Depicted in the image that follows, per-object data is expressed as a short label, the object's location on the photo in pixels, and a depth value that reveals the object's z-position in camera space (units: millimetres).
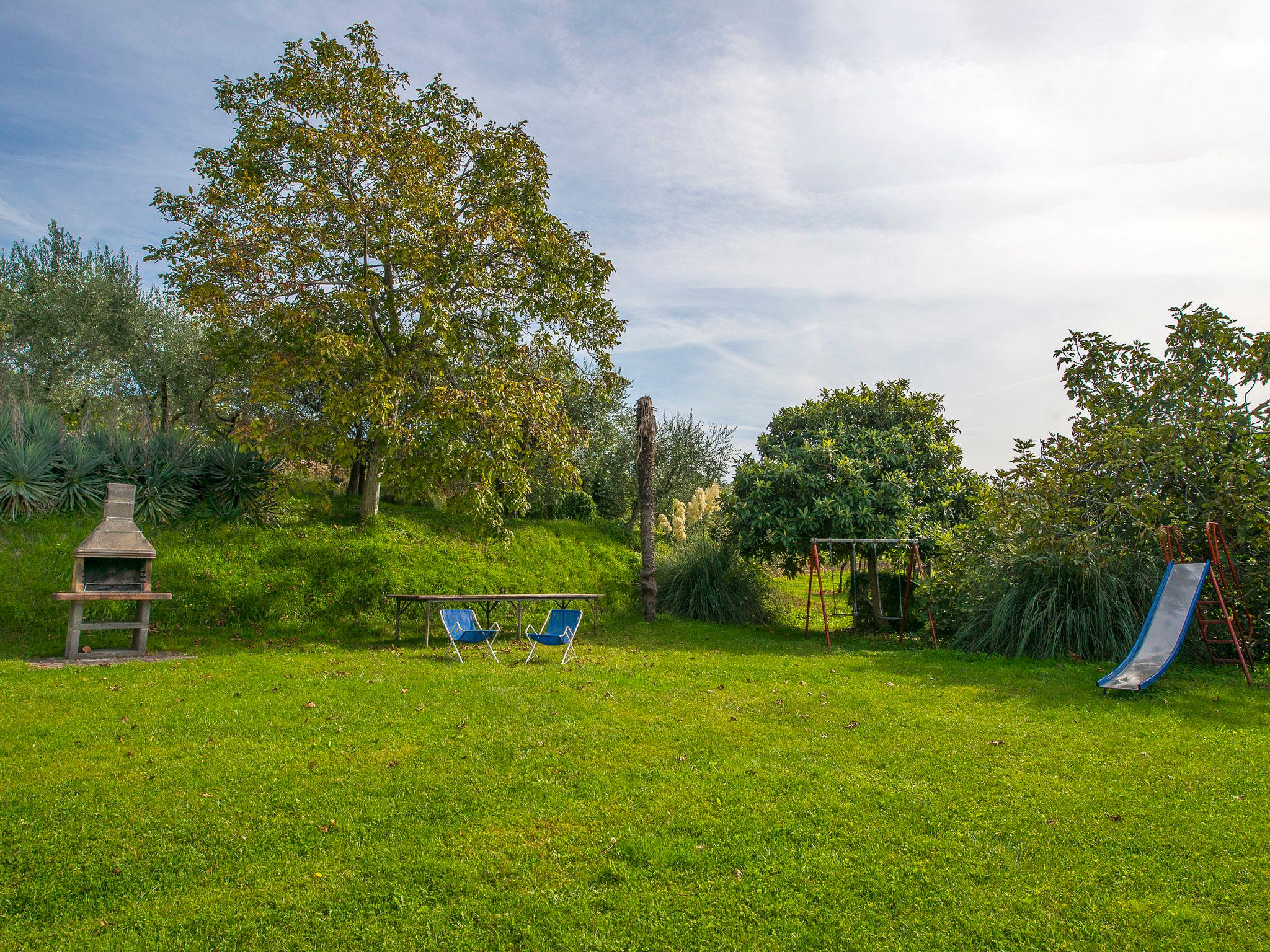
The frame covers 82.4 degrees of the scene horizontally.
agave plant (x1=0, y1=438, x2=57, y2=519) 10664
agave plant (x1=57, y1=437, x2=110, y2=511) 11148
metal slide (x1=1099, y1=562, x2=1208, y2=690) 7621
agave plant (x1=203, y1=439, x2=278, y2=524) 12227
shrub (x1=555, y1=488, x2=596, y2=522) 17531
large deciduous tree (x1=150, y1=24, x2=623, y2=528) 10859
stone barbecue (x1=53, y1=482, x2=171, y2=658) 8680
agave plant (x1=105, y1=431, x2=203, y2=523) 11445
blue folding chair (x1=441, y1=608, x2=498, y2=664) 9312
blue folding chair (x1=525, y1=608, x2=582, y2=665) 9312
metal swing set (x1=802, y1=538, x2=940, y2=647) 11766
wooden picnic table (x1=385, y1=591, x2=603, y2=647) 10070
